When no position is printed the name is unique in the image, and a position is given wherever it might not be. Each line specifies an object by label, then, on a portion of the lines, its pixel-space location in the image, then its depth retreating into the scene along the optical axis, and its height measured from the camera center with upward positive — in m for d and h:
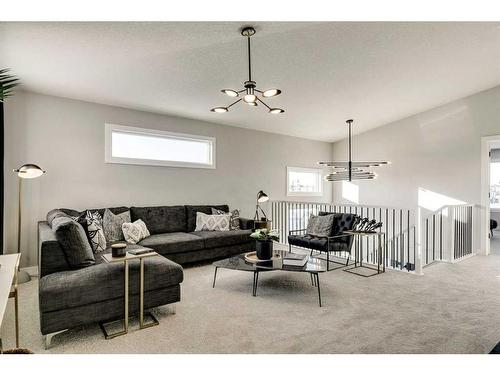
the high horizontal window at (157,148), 4.58 +0.70
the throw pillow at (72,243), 2.42 -0.48
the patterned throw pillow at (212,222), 4.81 -0.58
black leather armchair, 4.22 -0.76
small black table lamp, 6.01 -0.49
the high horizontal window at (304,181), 6.99 +0.18
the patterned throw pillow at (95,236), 3.25 -0.57
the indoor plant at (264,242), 3.30 -0.62
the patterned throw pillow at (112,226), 3.91 -0.53
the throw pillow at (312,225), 4.76 -0.61
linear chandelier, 6.66 +0.40
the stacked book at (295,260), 3.16 -0.81
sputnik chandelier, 2.75 +0.93
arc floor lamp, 3.25 -0.07
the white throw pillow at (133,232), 3.92 -0.62
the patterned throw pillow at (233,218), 5.02 -0.53
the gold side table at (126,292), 2.31 -0.89
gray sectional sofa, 2.16 -0.83
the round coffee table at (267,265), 3.02 -0.85
